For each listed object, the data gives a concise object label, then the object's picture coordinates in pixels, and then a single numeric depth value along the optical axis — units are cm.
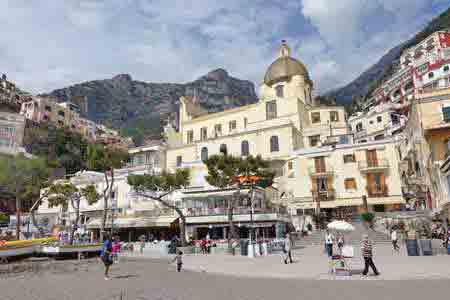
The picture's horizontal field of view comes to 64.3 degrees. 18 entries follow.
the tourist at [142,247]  2962
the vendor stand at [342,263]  1209
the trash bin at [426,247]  1778
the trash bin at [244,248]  2289
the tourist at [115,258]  2183
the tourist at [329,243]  1781
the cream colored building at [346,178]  3516
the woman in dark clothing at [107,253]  1327
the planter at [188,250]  2655
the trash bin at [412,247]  1789
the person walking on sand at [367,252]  1114
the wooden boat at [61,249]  2394
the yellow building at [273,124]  4334
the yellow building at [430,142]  2627
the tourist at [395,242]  2075
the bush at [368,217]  3088
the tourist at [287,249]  1656
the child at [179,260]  1560
